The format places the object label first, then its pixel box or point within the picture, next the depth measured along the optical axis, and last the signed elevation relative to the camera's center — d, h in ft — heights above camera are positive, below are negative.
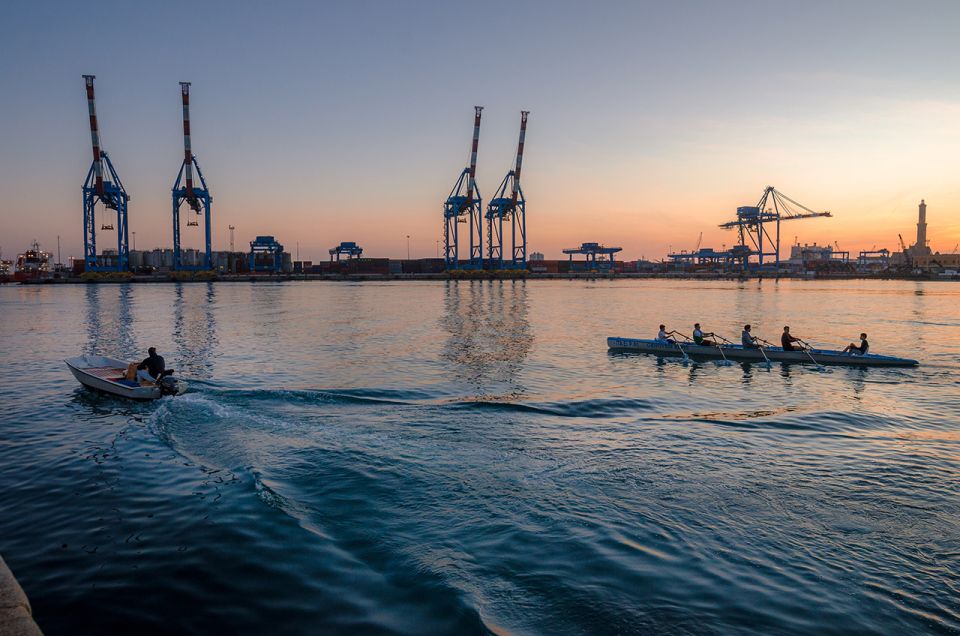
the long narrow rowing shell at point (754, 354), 78.33 -9.85
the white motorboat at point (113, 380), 56.08 -8.47
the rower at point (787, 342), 81.71 -8.08
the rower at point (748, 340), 83.82 -7.94
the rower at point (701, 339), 86.69 -7.94
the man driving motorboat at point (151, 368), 57.62 -7.29
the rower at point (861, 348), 78.34 -8.81
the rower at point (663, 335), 91.54 -7.68
